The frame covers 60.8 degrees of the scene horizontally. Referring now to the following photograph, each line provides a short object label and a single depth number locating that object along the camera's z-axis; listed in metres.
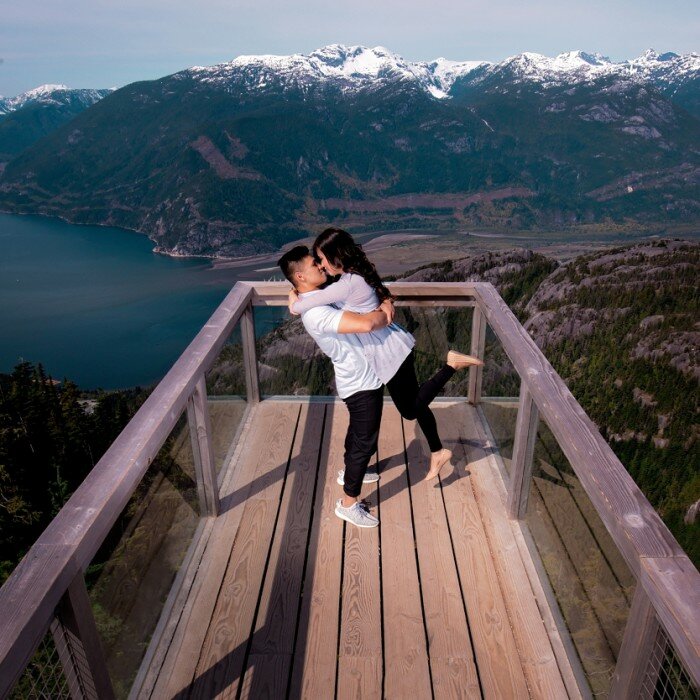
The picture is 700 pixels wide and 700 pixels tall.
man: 2.72
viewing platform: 1.63
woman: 2.73
